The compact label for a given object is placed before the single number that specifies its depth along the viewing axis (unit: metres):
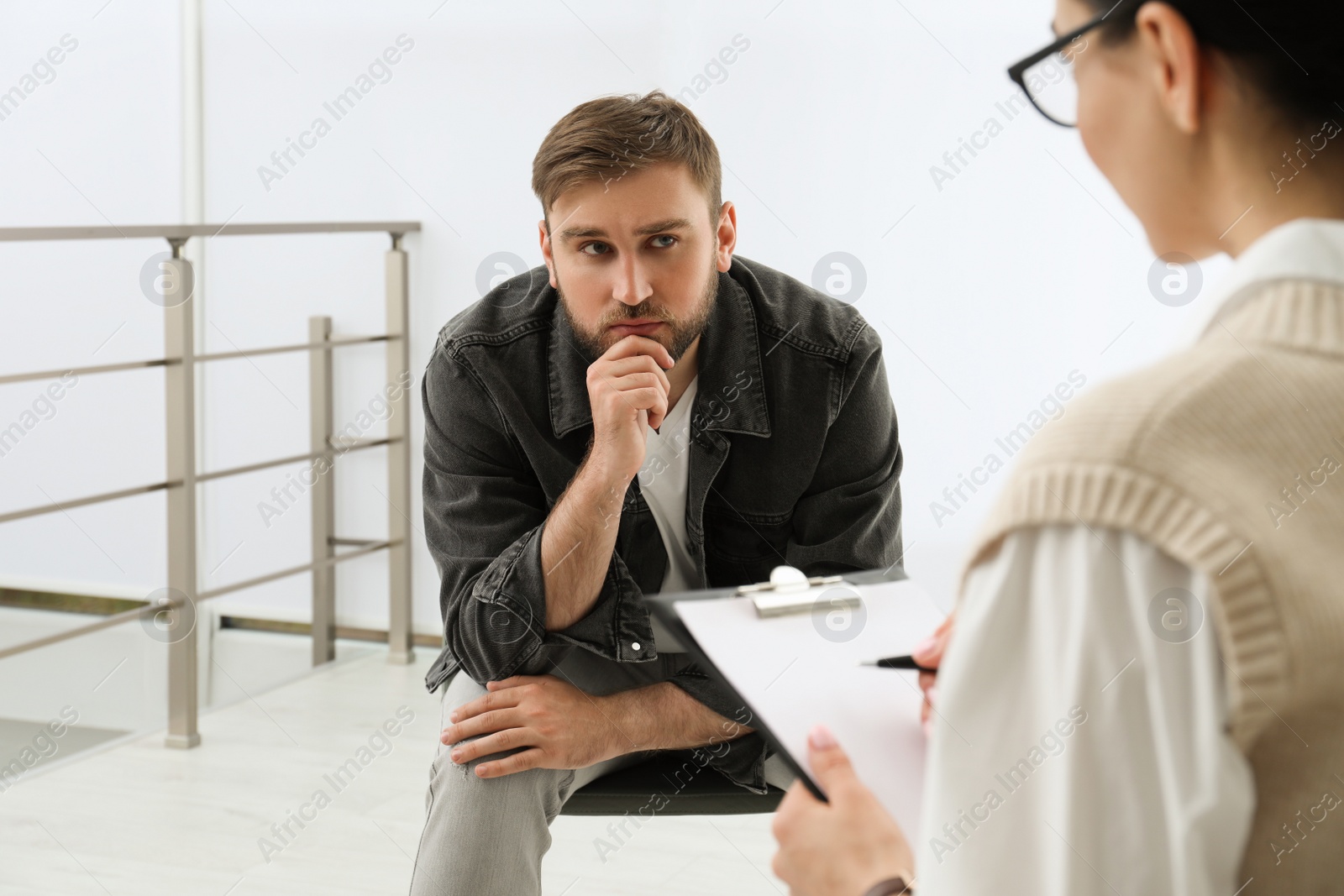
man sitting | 1.36
